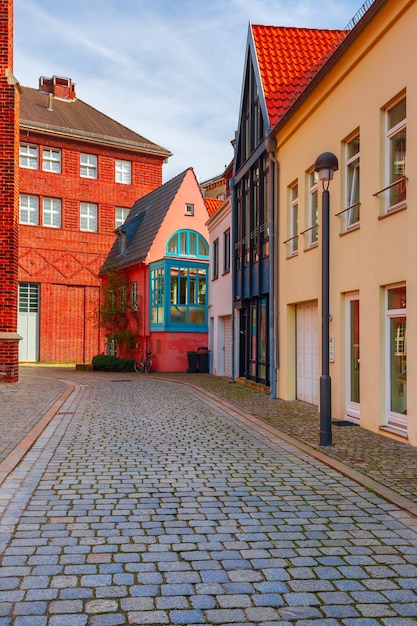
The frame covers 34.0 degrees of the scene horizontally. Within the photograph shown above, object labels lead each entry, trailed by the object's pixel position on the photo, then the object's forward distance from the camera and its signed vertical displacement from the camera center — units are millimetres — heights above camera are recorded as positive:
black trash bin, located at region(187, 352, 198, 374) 27344 -1002
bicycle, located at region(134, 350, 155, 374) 28047 -1144
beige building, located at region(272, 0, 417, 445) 9406 +1921
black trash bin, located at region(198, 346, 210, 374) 27312 -1000
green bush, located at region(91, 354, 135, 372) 28984 -1138
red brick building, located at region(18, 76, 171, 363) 35906 +6504
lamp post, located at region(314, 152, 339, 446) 8969 +717
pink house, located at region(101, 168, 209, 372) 28469 +2559
